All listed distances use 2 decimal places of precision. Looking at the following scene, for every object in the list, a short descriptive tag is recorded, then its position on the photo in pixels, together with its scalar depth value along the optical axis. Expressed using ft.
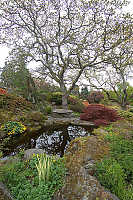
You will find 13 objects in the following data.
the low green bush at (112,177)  4.44
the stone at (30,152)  6.87
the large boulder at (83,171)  4.13
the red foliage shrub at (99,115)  15.50
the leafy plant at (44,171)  4.78
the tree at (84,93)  51.51
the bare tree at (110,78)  32.28
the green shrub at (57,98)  30.83
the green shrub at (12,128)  11.83
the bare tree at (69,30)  19.56
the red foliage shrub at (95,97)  46.50
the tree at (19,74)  21.48
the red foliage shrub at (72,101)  32.11
